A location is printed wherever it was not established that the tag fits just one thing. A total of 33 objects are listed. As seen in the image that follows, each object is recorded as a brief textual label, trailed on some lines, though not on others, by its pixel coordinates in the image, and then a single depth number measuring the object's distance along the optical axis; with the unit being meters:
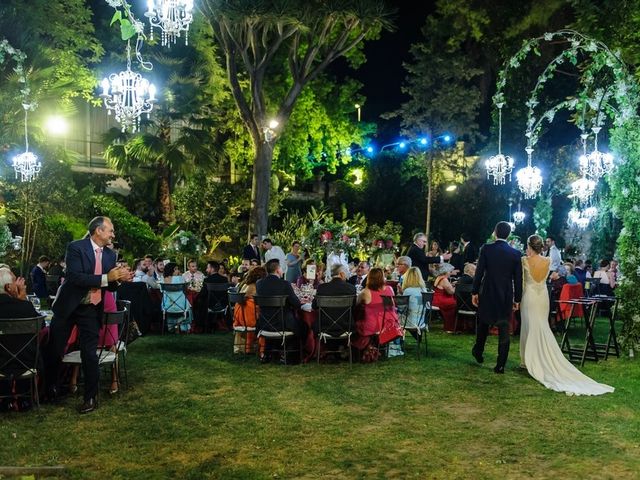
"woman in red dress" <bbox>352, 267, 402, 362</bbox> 8.67
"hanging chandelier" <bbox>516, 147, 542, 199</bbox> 16.53
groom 8.07
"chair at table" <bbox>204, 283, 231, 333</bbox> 11.39
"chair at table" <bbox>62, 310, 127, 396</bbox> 6.59
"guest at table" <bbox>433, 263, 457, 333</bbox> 11.97
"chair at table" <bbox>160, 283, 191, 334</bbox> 11.14
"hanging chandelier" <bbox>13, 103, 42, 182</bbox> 15.83
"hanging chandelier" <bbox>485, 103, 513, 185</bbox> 16.41
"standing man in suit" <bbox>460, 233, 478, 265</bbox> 15.04
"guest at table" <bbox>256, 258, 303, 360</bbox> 8.61
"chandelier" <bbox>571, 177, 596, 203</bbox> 17.02
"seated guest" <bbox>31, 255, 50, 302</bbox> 14.51
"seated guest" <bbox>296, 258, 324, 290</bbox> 11.60
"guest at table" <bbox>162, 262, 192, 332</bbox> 11.24
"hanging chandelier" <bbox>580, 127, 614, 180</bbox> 15.08
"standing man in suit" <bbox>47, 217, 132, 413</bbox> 6.26
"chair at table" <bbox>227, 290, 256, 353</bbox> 9.13
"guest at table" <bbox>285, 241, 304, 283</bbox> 13.56
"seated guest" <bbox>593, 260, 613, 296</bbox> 14.38
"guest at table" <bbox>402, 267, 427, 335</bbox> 9.57
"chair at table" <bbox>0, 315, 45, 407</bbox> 6.04
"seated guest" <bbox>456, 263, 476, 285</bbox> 11.50
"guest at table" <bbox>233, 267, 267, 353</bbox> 9.22
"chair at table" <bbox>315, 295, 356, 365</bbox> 8.29
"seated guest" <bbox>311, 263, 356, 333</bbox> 8.46
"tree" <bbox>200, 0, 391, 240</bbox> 17.53
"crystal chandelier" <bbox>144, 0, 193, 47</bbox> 8.27
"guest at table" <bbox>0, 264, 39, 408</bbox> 6.15
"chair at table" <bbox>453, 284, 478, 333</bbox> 11.51
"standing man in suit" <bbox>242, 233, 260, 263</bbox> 14.50
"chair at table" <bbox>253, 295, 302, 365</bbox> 8.40
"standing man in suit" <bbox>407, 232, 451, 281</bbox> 11.80
